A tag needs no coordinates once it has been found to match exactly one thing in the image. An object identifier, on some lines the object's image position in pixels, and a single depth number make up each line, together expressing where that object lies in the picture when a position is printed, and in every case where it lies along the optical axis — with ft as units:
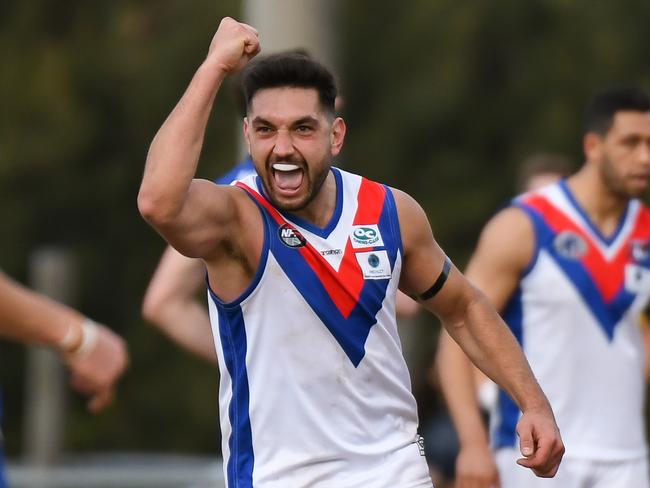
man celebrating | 36.45
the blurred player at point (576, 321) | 49.57
